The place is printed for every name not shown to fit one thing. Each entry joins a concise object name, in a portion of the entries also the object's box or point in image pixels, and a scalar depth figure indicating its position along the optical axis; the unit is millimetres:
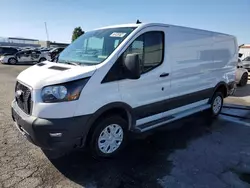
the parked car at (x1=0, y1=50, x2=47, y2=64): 22625
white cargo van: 3070
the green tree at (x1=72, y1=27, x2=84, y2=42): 53450
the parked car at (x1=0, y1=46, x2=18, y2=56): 23970
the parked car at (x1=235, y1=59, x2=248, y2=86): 11672
